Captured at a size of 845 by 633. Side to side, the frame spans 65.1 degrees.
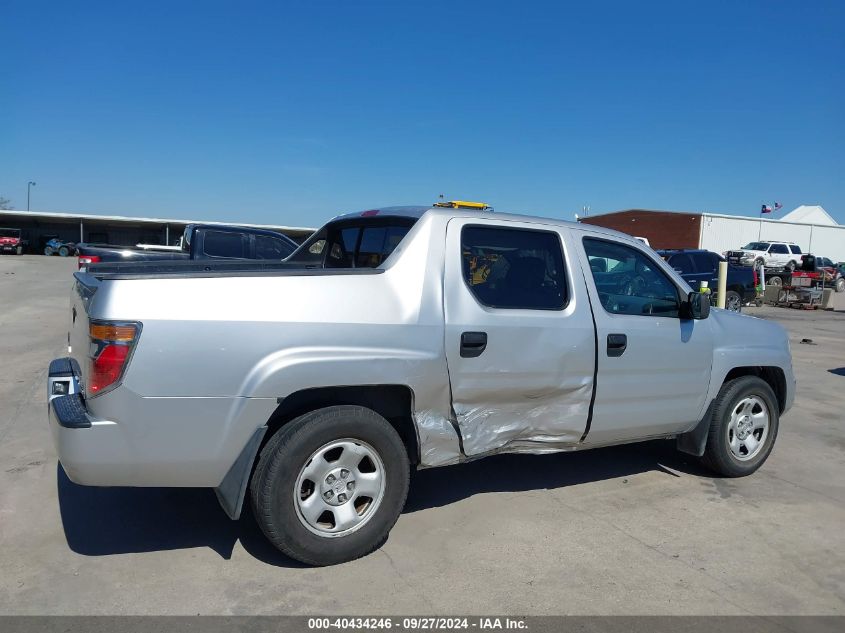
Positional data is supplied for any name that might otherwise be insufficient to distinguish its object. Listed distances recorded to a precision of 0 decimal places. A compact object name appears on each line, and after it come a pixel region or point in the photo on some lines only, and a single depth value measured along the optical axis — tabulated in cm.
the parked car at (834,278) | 3139
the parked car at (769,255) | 3219
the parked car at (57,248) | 4781
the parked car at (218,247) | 1139
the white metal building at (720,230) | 4425
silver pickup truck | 303
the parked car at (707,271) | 1803
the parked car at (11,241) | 4462
